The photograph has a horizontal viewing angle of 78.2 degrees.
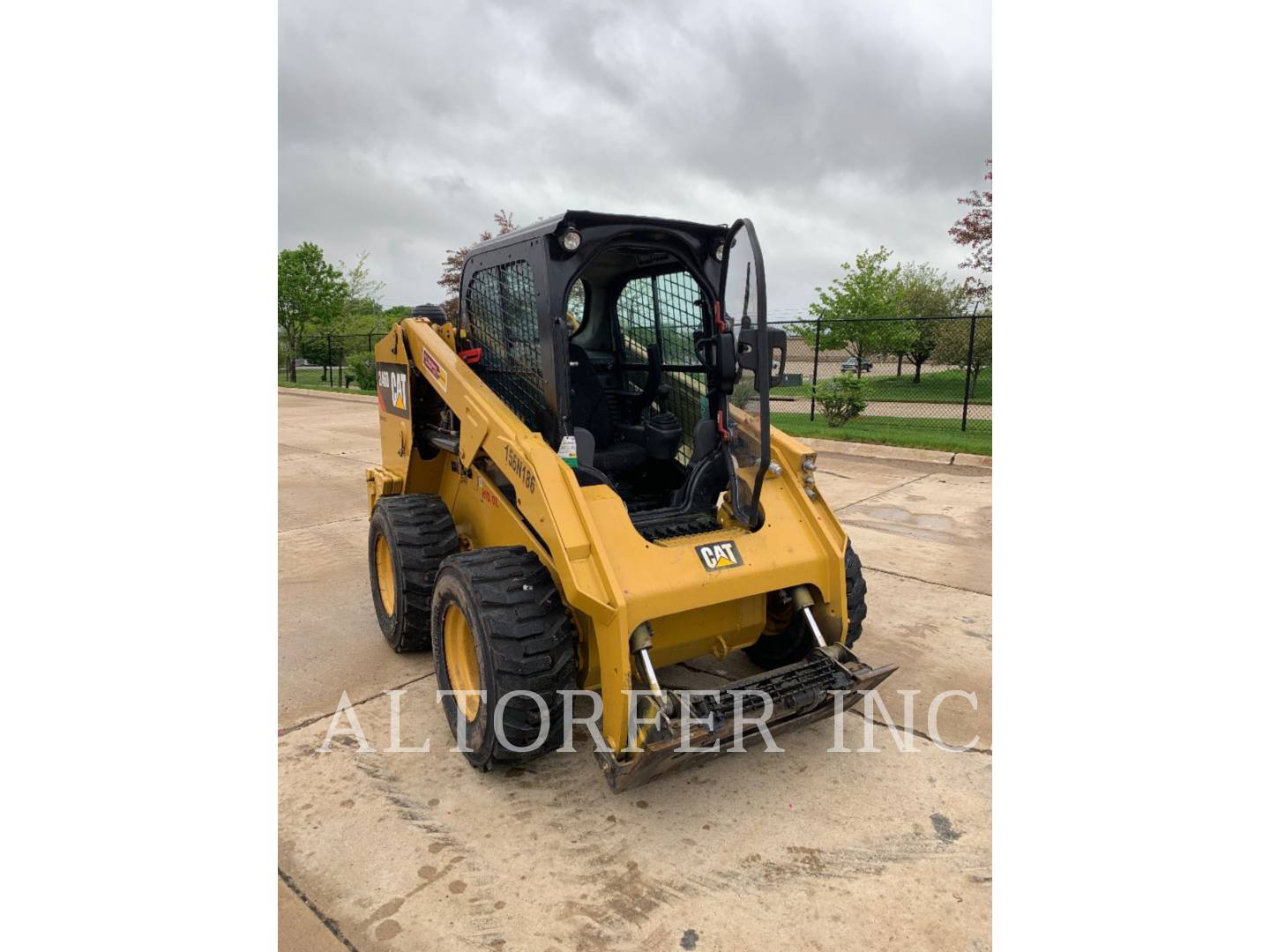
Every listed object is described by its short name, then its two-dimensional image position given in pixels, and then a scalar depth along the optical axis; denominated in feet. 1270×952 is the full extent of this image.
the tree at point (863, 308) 67.31
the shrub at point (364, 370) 70.64
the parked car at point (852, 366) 65.26
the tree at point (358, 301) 111.75
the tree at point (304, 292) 92.58
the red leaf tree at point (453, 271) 72.28
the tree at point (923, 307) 72.33
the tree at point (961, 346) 60.75
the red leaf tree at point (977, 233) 55.26
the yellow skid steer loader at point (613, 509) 9.86
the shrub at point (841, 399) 42.75
